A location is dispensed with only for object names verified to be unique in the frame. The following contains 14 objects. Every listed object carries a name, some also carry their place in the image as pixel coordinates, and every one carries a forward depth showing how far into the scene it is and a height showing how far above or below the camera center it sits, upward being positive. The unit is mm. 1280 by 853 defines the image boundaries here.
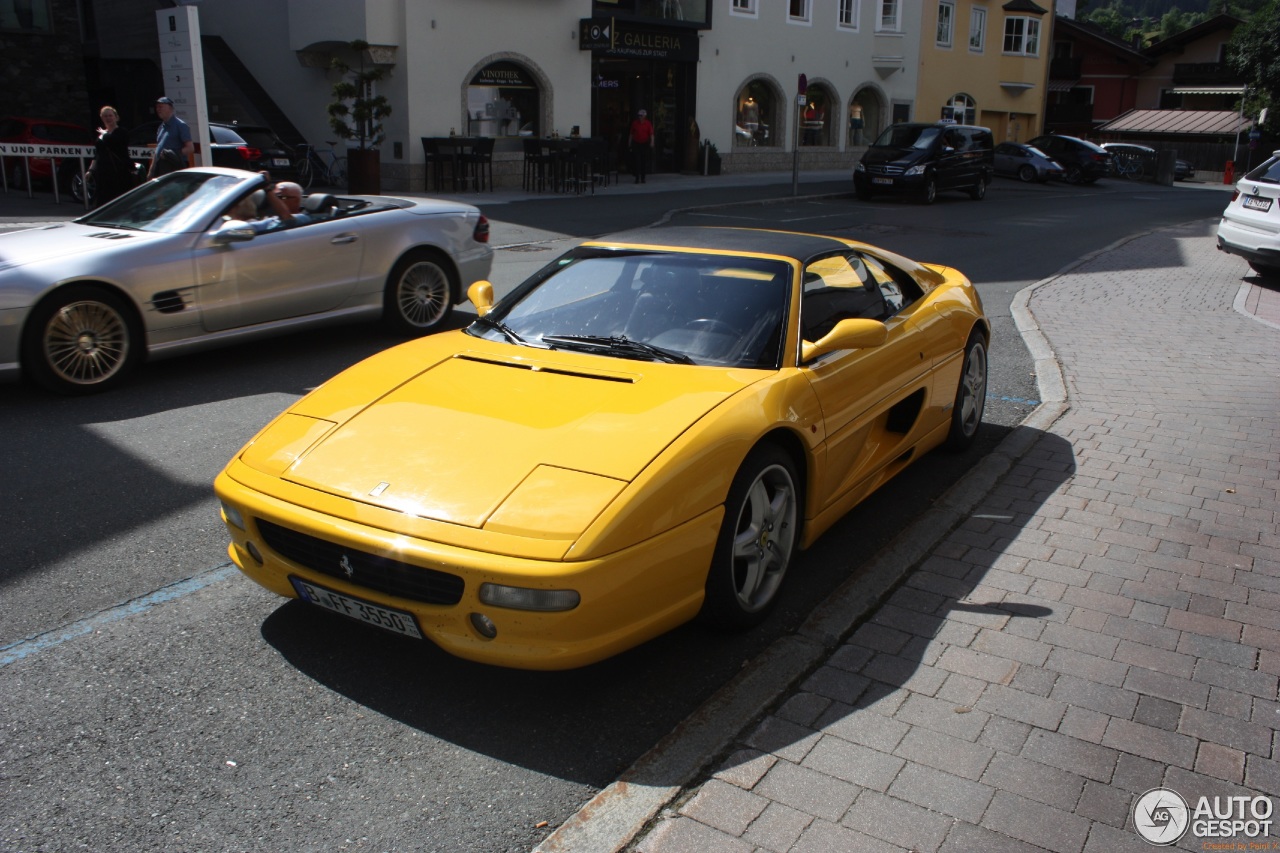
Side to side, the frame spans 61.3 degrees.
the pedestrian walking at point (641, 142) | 27484 +343
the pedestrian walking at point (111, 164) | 13648 -175
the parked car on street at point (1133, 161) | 41312 +21
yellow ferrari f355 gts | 3162 -974
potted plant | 22317 +707
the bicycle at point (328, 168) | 24656 -354
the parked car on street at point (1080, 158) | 35062 +87
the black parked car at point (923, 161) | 24344 -57
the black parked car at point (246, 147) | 19938 +73
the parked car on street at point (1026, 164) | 34688 -112
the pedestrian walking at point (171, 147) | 13172 +41
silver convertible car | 6742 -827
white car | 12820 -684
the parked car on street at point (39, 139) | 20562 +206
